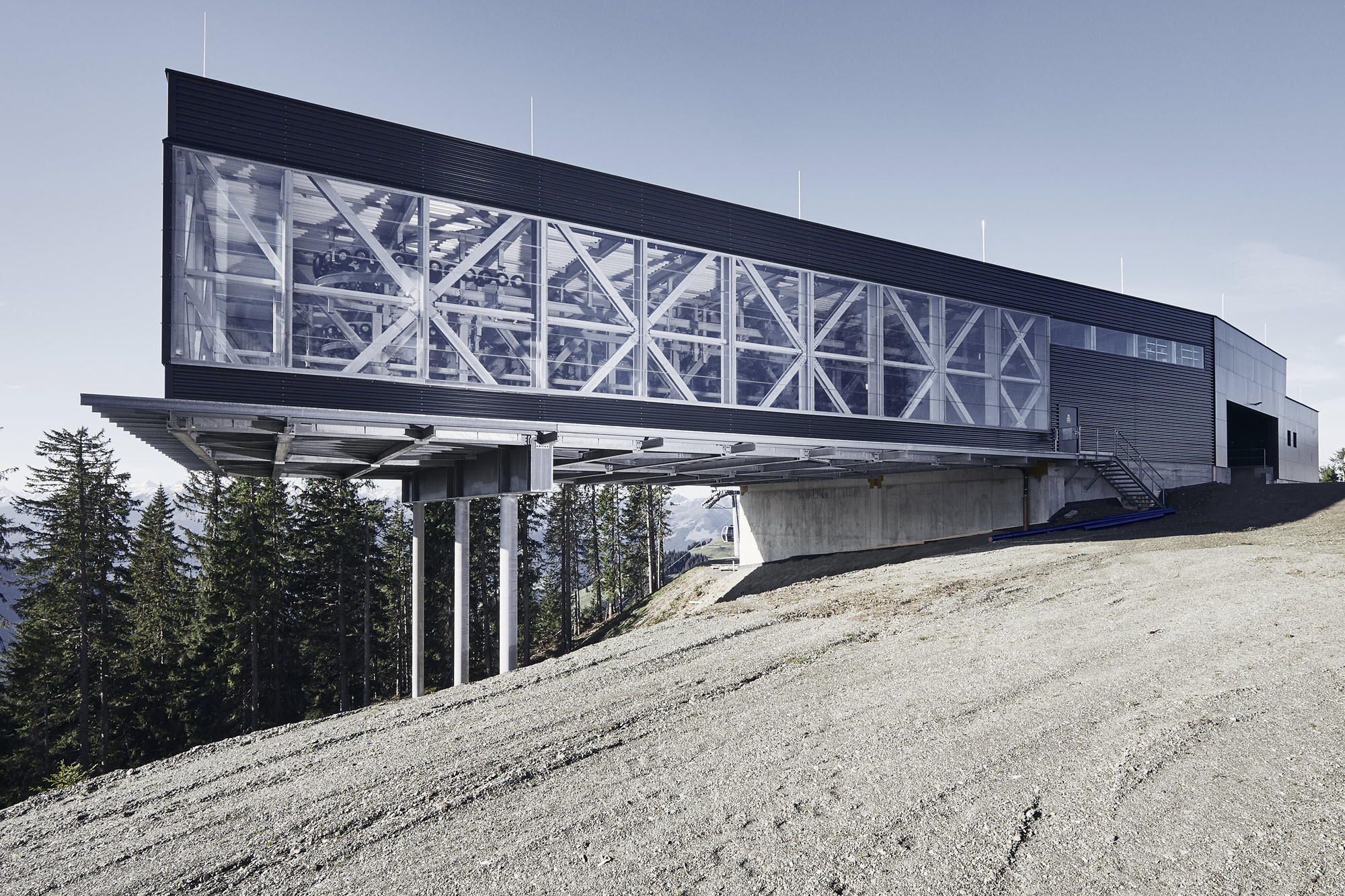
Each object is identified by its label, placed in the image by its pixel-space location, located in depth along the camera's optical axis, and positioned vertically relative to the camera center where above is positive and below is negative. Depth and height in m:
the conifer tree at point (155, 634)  30.89 -8.98
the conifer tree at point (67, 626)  28.52 -7.38
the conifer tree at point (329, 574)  35.41 -6.45
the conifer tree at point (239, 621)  31.59 -7.90
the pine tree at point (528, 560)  47.16 -7.72
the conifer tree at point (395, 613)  41.97 -10.19
